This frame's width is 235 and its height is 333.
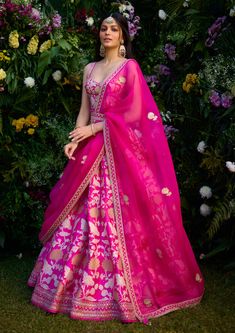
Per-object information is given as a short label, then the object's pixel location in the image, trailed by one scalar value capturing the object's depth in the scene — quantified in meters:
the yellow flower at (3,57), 4.02
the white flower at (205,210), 4.02
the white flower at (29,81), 4.02
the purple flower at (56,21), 4.11
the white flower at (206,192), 3.97
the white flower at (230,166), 3.69
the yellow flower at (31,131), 4.18
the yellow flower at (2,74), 3.95
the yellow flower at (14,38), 3.98
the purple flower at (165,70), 4.49
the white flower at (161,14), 4.31
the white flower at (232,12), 3.80
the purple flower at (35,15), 4.10
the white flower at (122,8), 4.45
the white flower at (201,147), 3.95
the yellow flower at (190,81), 4.09
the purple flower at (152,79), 4.55
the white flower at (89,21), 4.32
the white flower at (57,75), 4.11
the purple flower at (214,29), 3.96
